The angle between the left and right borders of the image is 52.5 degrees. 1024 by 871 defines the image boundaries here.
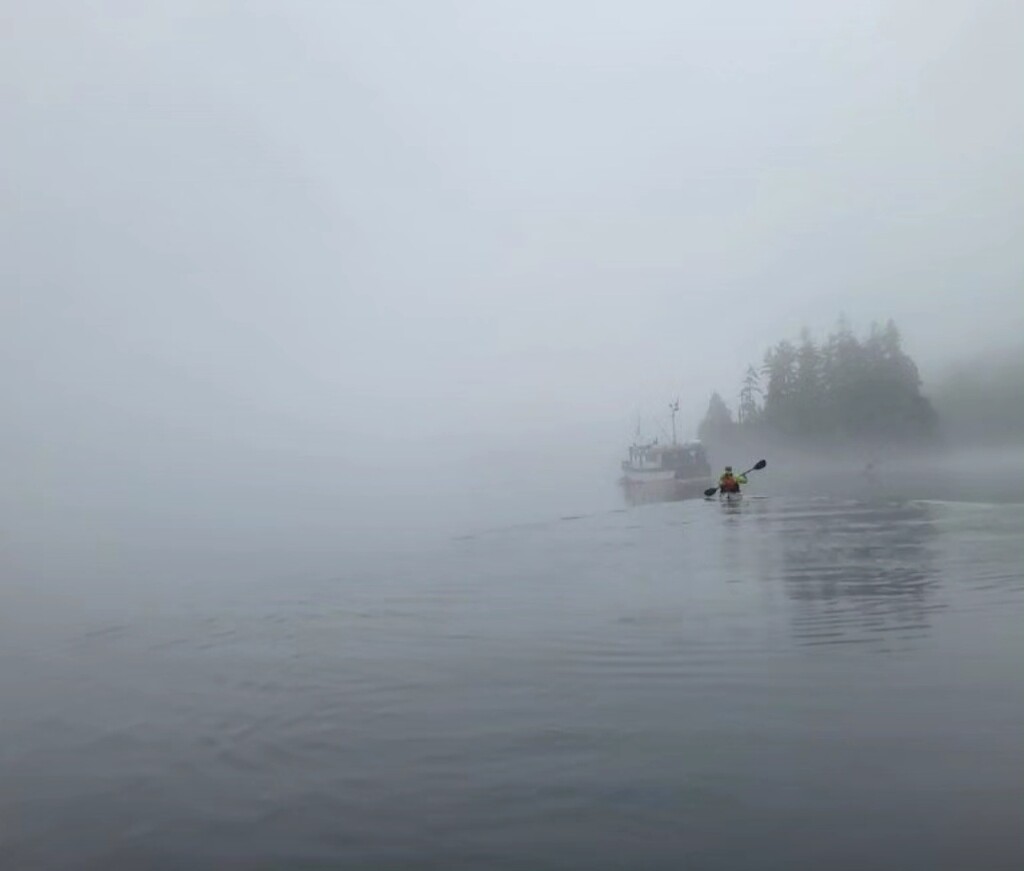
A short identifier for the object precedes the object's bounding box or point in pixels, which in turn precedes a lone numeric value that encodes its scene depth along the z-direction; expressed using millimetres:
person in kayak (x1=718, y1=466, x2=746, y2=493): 33375
